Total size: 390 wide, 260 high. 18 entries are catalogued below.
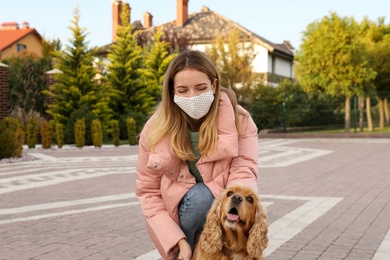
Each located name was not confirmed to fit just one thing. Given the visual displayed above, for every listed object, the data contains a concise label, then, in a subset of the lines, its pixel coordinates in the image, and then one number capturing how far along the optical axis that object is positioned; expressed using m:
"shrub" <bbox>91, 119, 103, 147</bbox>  22.48
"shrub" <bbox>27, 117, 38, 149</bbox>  21.96
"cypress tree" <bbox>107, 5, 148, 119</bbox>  27.36
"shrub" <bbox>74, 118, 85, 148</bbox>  22.34
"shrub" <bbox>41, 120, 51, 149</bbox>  22.10
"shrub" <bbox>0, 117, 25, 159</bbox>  17.41
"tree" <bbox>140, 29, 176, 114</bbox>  29.70
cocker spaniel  3.45
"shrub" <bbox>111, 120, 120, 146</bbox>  23.56
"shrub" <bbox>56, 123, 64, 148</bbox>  22.25
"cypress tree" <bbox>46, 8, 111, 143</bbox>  24.64
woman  4.02
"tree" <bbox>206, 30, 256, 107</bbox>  34.06
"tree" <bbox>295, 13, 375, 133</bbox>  33.44
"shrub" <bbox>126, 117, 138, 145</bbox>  24.05
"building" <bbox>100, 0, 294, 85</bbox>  48.56
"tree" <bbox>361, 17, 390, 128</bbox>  37.88
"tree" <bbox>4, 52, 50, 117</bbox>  27.47
